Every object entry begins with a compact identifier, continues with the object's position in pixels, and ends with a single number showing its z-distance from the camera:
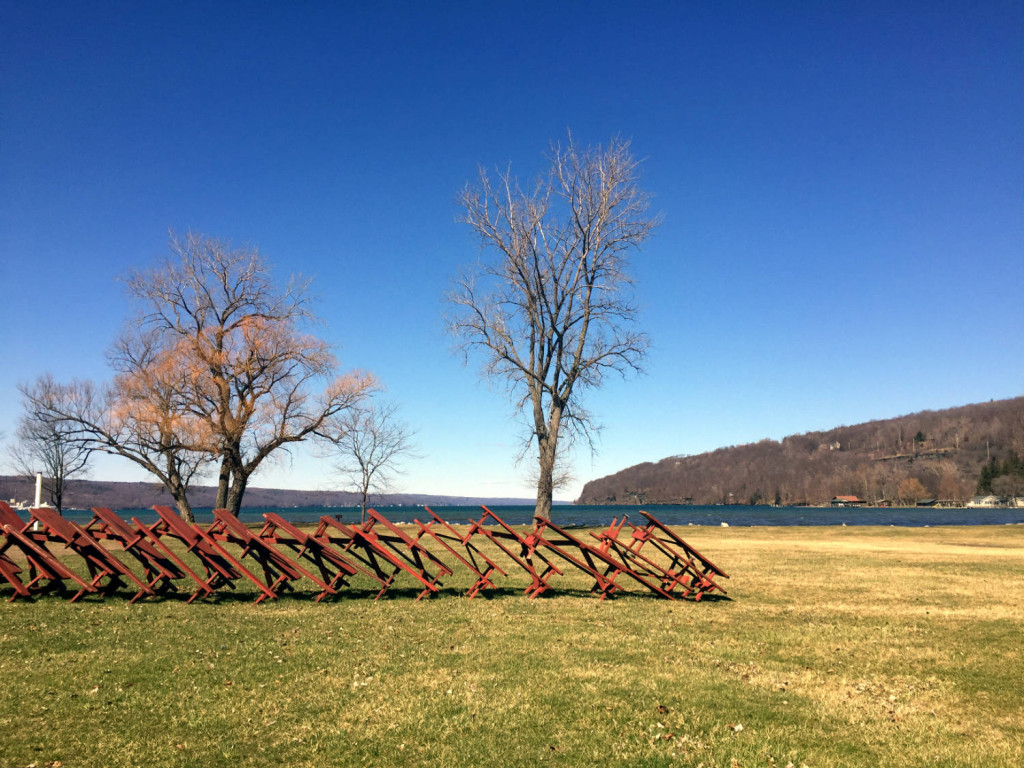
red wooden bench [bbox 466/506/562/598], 12.14
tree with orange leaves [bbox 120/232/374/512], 35.62
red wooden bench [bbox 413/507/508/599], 12.18
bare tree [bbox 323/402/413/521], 51.78
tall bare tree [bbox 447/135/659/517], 35.69
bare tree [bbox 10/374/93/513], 36.56
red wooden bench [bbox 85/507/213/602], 11.42
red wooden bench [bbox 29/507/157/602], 10.98
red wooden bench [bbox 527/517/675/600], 12.03
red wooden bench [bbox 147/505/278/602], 11.37
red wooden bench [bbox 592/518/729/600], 12.90
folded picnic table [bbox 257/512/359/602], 11.56
